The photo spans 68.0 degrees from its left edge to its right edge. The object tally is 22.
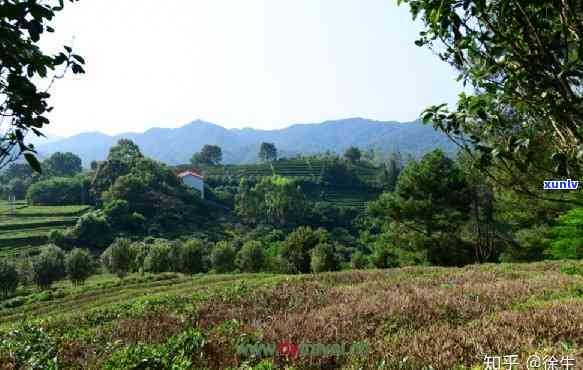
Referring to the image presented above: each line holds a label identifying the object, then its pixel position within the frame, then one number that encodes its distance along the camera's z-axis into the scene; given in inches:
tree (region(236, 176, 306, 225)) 5969.5
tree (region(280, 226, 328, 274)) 2340.1
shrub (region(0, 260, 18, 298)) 2536.9
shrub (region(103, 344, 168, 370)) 214.1
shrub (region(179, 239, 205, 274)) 3002.0
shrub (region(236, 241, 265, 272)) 2908.5
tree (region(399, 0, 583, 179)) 135.9
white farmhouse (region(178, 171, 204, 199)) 7075.8
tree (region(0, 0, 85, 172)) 122.0
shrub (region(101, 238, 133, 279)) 3026.6
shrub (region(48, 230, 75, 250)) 3927.2
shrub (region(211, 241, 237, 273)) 3093.0
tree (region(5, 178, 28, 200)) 6560.0
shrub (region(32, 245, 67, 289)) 2746.1
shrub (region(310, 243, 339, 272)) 2027.1
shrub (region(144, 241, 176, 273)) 2957.7
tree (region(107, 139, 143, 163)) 6825.3
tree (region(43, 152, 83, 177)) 6647.1
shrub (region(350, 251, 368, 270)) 2469.2
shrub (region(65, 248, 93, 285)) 2751.0
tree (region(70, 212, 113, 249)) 4208.7
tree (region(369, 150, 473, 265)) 1811.0
